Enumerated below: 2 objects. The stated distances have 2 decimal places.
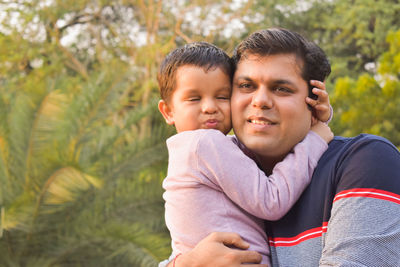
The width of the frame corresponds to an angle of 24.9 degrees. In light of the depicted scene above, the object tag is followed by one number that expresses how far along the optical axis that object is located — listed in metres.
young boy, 1.42
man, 1.28
